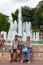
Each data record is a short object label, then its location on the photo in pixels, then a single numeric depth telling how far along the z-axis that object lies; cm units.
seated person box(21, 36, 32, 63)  531
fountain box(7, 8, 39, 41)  1035
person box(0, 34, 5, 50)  648
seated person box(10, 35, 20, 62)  528
